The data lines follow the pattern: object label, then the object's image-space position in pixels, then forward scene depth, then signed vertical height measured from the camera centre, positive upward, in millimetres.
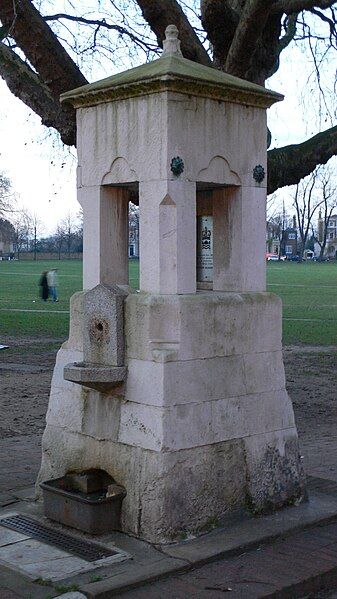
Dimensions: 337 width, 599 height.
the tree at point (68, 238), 133125 +2438
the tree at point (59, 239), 132225 +2331
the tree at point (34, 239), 134088 +2373
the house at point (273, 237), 136750 +2687
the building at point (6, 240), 86750 +2024
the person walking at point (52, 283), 32594 -1113
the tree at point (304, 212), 102400 +4934
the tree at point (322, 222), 100638 +4670
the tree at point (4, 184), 62719 +5138
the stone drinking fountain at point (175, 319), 6262 -499
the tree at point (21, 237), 131888 +2672
